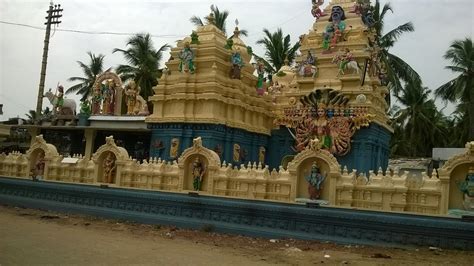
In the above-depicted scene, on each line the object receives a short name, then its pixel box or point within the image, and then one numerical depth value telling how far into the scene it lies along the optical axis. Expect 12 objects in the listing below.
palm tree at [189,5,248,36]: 37.65
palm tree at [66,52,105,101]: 41.97
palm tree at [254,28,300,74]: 38.00
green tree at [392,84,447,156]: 39.47
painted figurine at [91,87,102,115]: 24.45
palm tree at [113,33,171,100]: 37.22
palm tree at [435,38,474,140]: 32.56
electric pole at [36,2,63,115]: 31.70
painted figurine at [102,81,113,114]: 24.31
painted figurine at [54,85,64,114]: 25.25
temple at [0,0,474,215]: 12.74
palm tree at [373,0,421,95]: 29.83
